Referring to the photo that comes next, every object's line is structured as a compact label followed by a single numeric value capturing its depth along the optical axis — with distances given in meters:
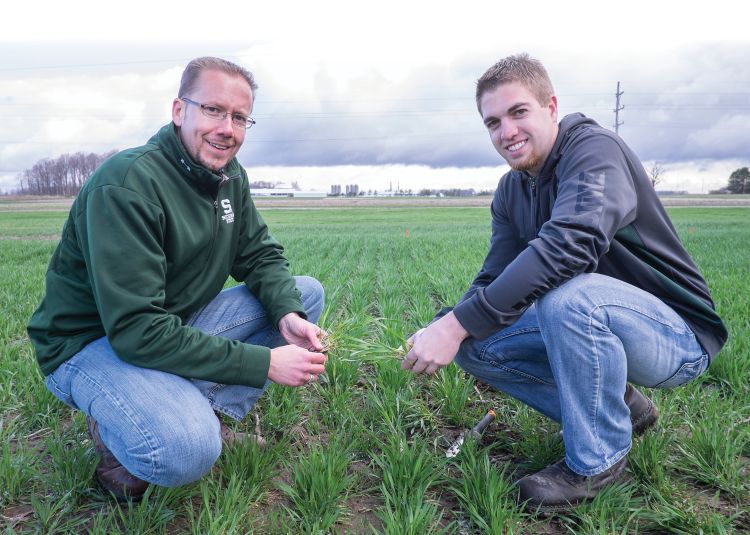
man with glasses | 1.97
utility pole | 52.28
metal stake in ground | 2.44
